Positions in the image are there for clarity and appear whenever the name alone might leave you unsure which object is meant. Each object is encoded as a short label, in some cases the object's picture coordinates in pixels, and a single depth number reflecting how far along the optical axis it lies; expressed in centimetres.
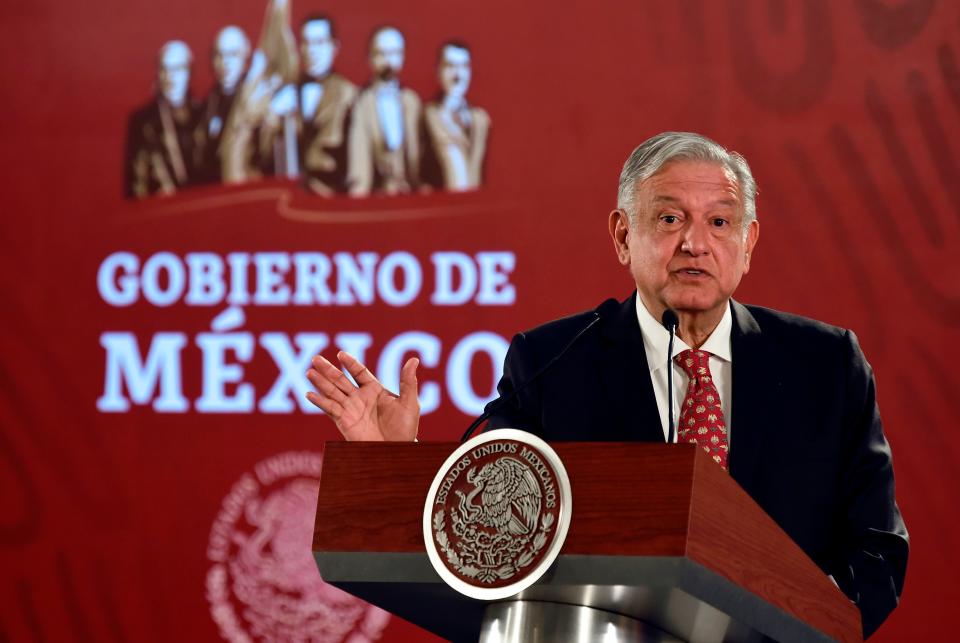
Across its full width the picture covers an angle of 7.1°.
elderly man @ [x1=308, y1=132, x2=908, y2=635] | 937
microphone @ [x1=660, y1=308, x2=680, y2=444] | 925
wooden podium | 887
